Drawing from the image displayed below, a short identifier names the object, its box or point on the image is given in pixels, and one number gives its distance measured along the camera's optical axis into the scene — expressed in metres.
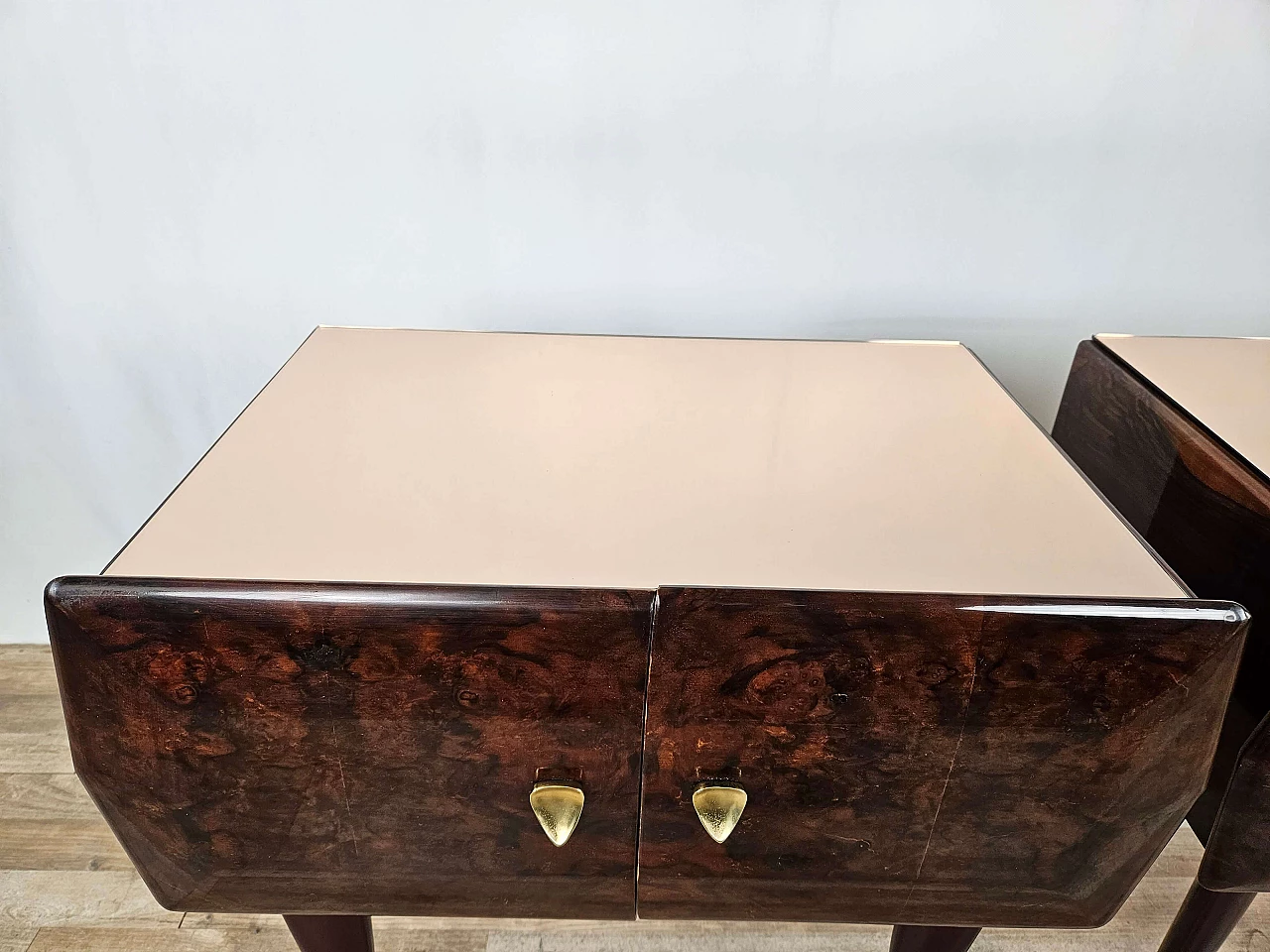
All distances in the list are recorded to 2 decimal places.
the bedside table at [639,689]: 0.41
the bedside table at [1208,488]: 0.50
